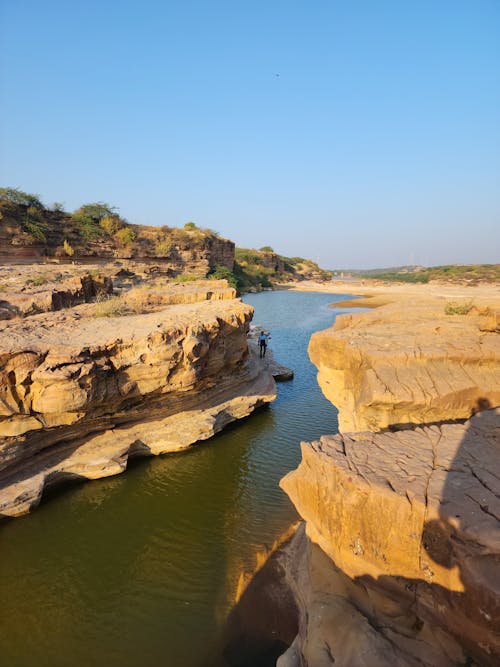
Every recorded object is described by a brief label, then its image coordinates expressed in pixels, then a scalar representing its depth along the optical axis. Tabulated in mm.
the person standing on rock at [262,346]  14227
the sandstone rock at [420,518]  2652
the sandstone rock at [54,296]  9375
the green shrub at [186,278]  23741
